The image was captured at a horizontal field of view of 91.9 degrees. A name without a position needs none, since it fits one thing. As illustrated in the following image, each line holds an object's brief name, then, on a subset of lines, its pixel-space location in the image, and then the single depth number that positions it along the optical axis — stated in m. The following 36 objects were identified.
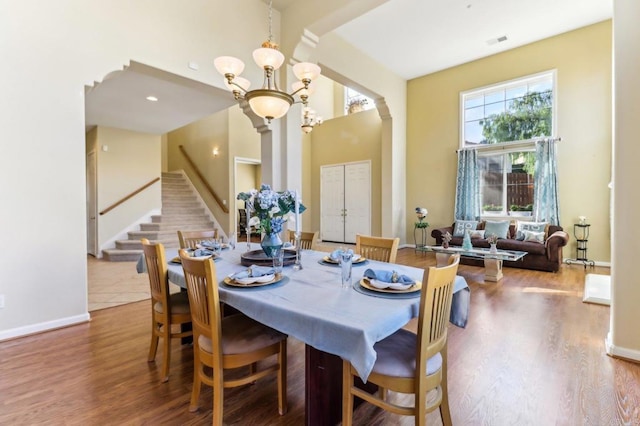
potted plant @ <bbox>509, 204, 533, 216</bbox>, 6.20
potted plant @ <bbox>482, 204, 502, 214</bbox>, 6.58
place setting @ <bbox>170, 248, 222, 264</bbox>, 2.30
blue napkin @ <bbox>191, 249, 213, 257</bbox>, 2.32
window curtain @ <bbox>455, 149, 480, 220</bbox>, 6.71
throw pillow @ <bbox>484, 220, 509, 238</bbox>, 5.88
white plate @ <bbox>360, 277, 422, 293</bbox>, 1.52
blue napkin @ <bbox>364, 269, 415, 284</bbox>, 1.62
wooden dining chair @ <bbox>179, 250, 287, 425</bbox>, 1.53
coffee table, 4.50
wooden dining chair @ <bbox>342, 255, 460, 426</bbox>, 1.31
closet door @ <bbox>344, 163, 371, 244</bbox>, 8.33
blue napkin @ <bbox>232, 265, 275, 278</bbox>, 1.77
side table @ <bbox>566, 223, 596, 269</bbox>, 5.46
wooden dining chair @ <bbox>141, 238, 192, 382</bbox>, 2.00
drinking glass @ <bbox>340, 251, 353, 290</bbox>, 1.65
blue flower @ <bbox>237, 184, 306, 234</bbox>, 2.07
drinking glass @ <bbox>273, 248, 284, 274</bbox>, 1.95
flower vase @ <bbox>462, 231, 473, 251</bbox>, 5.07
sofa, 5.03
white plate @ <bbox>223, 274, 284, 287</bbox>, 1.67
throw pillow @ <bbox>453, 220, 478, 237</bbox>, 6.39
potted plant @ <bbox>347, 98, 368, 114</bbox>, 8.59
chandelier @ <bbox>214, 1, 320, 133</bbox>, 2.64
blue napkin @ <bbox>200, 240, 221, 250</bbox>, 2.61
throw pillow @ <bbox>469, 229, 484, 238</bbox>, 6.01
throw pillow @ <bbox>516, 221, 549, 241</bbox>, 5.59
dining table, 1.20
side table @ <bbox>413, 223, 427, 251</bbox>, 7.62
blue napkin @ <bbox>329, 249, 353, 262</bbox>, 2.16
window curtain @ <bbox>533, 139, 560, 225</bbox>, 5.74
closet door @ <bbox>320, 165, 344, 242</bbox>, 8.90
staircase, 6.63
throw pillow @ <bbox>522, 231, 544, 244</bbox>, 5.38
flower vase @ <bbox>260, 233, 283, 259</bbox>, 2.15
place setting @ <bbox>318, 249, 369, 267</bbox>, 2.17
